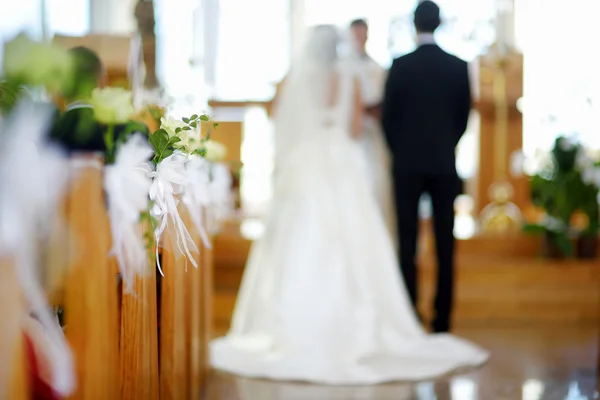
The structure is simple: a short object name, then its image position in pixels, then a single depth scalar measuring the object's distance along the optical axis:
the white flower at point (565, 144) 5.86
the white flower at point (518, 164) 6.79
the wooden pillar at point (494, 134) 8.02
